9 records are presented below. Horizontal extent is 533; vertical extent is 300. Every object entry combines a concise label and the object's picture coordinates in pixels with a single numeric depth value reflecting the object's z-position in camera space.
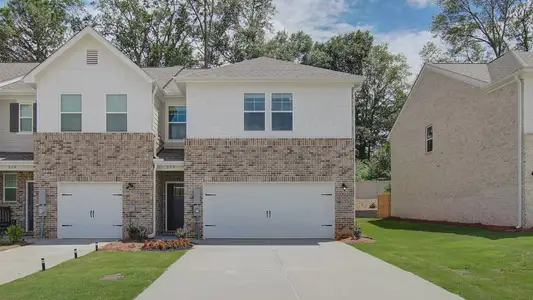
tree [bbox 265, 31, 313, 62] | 41.69
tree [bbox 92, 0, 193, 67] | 40.78
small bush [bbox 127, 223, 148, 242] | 16.66
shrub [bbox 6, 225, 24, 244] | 15.80
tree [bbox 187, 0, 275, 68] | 41.91
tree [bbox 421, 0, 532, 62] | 41.47
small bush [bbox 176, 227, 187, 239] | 16.44
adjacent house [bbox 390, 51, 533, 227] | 17.23
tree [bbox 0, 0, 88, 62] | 38.22
